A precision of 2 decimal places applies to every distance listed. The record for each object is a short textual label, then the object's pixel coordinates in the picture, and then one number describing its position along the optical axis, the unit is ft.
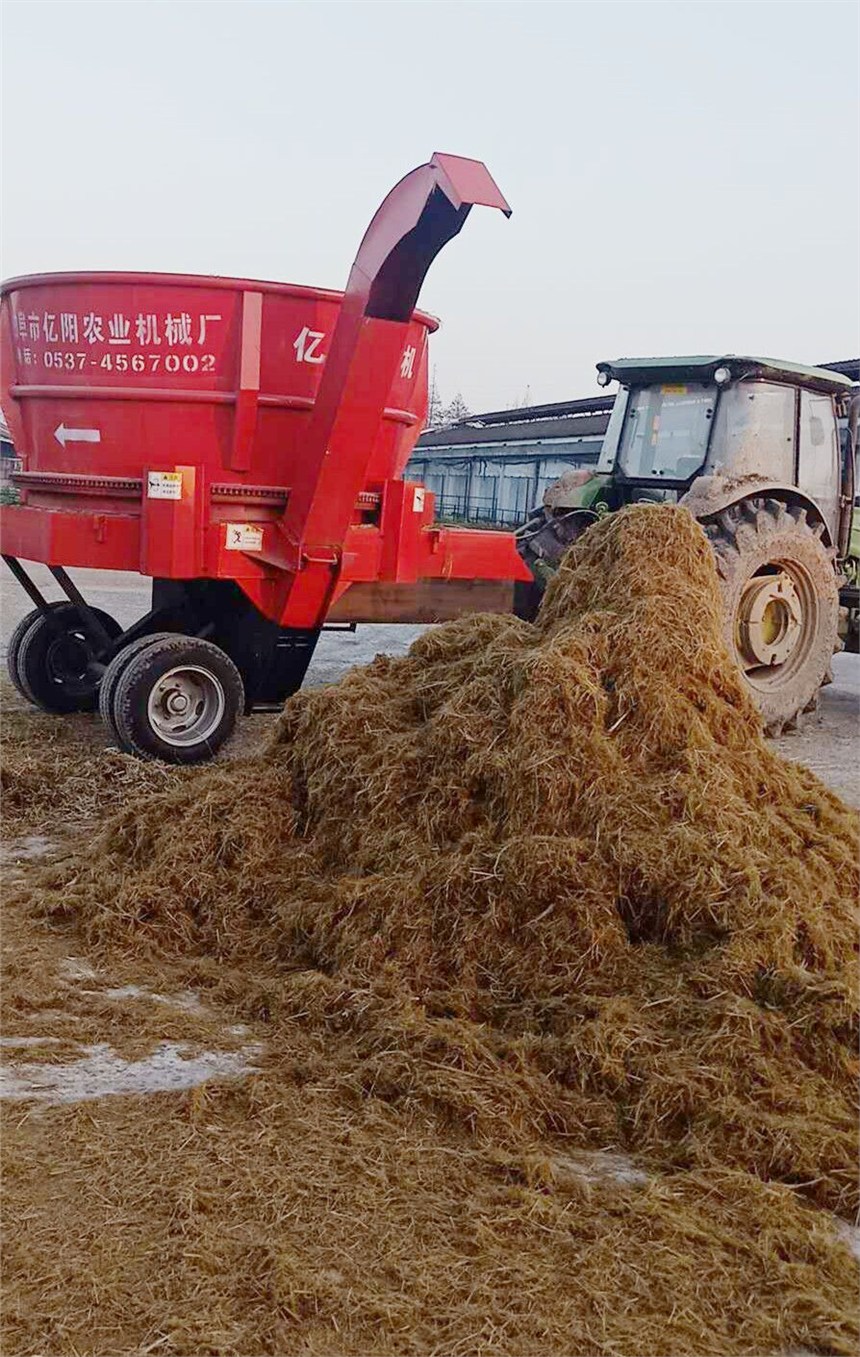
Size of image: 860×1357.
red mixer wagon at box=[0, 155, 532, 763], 21.58
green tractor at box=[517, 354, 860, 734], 25.11
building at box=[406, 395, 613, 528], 77.97
